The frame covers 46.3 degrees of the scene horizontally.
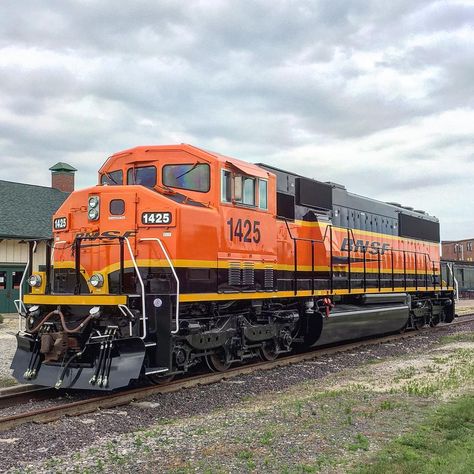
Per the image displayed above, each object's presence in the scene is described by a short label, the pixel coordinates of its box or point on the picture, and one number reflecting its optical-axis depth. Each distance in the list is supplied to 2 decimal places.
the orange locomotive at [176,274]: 7.53
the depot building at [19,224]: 23.89
